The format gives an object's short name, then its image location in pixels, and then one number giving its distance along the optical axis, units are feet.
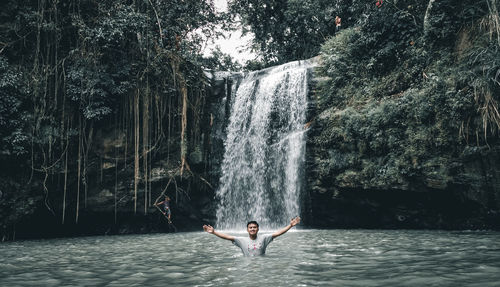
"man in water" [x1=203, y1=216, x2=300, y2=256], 17.63
